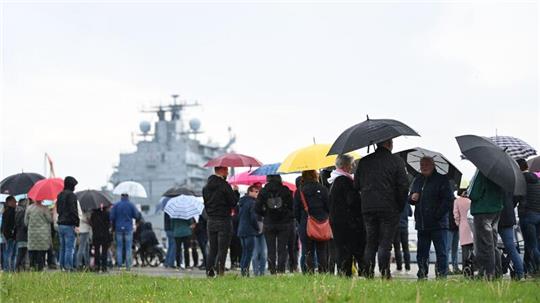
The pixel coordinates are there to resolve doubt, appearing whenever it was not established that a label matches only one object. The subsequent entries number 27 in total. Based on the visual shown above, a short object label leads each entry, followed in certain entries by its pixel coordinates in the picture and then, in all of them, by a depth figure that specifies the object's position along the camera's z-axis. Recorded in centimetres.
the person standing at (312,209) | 1370
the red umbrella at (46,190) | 1962
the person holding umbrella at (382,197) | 1108
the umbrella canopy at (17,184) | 2175
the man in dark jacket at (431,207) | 1238
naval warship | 7544
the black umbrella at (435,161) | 1420
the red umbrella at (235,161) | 1655
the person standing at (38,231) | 1856
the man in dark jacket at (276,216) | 1433
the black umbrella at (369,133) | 1112
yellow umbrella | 1411
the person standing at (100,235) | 2028
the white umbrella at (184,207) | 2189
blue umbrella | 1766
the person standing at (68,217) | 1833
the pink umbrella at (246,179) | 1942
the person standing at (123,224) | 2111
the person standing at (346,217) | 1180
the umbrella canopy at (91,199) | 2044
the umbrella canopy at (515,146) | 1425
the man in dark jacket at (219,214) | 1428
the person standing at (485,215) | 1155
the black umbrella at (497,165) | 1122
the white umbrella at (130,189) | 2601
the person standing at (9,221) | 1986
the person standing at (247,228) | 1703
